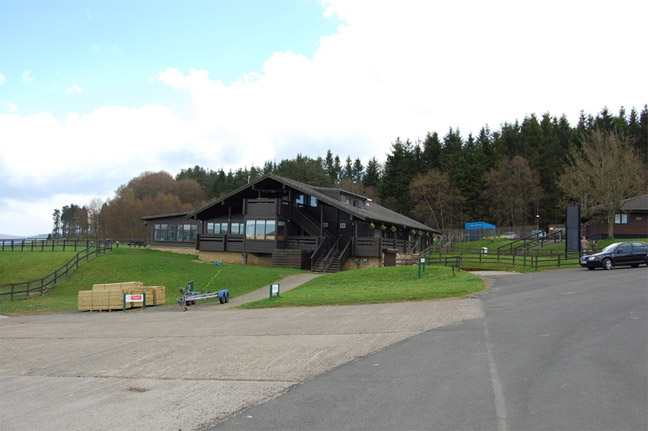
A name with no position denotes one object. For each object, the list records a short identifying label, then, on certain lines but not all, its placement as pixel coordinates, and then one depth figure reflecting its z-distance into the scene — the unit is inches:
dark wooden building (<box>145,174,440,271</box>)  1432.1
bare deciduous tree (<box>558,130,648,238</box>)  1705.2
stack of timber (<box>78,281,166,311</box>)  933.8
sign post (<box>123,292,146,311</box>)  927.7
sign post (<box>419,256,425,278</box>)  982.3
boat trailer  879.1
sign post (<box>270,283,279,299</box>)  855.3
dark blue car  1018.7
